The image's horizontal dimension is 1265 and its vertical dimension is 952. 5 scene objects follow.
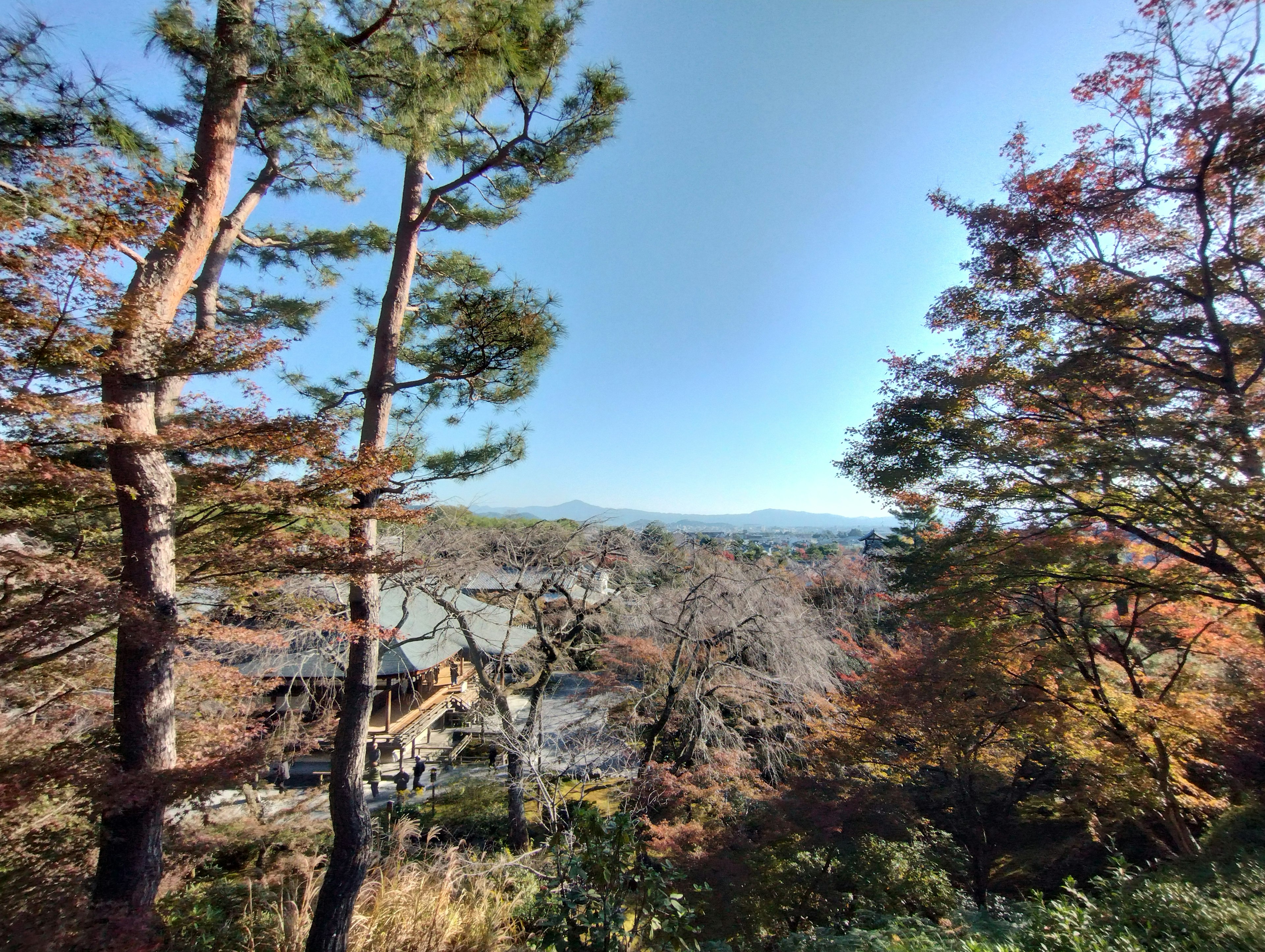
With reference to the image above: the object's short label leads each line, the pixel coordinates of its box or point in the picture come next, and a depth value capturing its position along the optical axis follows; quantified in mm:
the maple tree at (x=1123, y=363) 4438
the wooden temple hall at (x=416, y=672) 8094
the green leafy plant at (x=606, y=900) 2480
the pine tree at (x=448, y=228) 4105
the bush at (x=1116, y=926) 2721
